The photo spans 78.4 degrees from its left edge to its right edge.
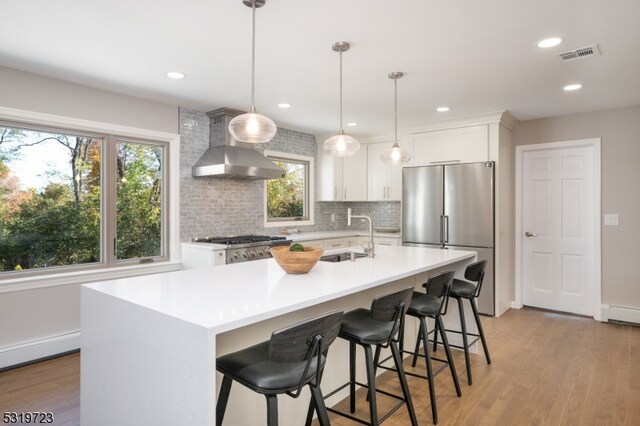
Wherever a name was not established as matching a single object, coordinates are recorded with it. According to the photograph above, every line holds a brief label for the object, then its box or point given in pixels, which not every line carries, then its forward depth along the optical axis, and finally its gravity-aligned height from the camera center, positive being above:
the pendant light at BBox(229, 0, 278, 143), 2.20 +0.48
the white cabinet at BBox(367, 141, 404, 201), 5.64 +0.50
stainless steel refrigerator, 4.59 +0.02
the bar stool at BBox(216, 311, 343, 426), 1.45 -0.62
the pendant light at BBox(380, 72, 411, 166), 3.33 +0.48
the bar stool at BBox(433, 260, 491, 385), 2.98 -0.62
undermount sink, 3.17 -0.37
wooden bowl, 2.27 -0.28
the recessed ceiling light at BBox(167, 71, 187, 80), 3.20 +1.13
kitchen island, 1.42 -0.51
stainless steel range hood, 4.11 +0.58
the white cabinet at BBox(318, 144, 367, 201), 5.82 +0.52
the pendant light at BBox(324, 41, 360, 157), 2.87 +0.49
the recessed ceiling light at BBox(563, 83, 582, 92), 3.56 +1.15
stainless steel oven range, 3.93 -0.35
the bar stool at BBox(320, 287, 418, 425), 1.99 -0.63
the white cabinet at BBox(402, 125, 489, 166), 4.68 +0.83
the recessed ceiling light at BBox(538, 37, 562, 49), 2.57 +1.13
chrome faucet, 3.09 -0.29
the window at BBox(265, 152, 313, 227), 5.34 +0.27
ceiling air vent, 2.74 +1.14
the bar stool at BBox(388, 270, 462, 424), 2.51 -0.63
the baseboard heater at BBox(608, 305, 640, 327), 4.26 -1.13
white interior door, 4.59 -0.19
